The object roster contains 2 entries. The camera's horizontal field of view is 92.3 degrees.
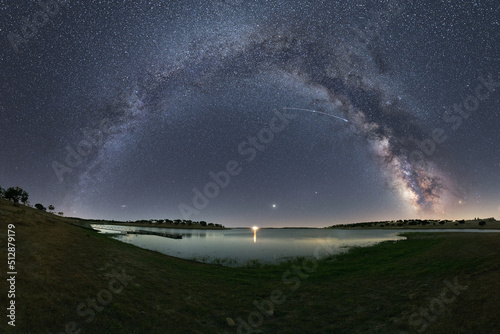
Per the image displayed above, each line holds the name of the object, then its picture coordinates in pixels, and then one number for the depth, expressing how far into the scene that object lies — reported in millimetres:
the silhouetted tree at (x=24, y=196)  84325
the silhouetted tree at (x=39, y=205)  114781
